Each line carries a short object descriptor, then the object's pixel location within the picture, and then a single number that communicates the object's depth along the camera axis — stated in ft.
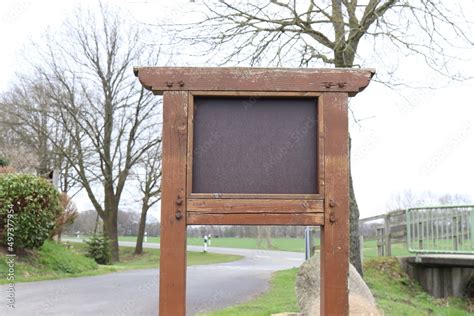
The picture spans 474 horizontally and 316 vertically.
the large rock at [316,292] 18.71
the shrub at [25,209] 39.45
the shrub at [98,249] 64.95
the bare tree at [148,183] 88.48
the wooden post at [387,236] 46.06
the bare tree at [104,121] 82.02
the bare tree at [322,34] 35.06
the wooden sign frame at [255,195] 11.67
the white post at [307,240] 47.26
